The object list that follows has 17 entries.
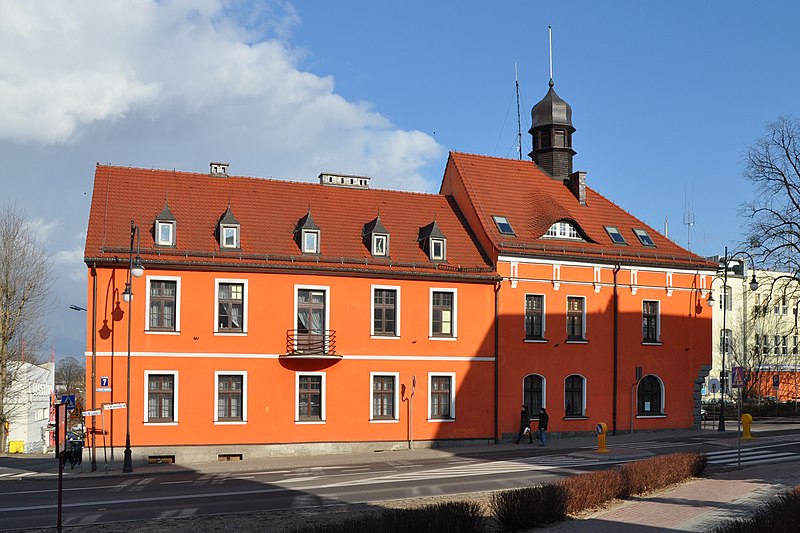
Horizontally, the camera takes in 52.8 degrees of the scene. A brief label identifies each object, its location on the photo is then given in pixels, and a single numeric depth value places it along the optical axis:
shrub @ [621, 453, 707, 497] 19.08
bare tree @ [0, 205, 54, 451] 43.81
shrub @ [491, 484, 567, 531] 15.15
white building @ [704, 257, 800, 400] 71.31
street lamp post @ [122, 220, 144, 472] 27.50
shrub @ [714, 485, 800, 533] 11.90
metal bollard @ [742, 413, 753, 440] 33.66
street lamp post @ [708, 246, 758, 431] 36.06
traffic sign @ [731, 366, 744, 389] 25.53
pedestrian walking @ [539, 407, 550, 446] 34.16
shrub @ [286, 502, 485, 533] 13.12
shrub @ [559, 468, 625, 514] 16.53
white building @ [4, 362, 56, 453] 58.41
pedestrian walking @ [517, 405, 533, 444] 34.94
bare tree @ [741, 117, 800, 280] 43.66
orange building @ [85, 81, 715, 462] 30.81
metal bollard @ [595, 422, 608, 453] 29.83
